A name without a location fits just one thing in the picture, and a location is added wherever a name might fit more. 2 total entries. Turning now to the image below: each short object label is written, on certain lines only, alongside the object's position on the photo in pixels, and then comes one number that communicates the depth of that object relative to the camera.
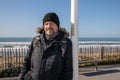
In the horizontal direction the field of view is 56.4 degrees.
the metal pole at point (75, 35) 1.53
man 1.33
